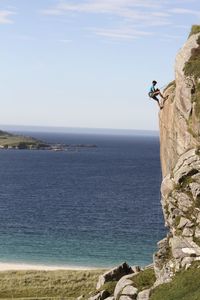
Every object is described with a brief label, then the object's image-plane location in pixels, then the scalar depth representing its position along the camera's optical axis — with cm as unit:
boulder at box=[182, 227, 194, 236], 2904
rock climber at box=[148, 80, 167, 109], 3691
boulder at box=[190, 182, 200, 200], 2923
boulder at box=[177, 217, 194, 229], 2936
